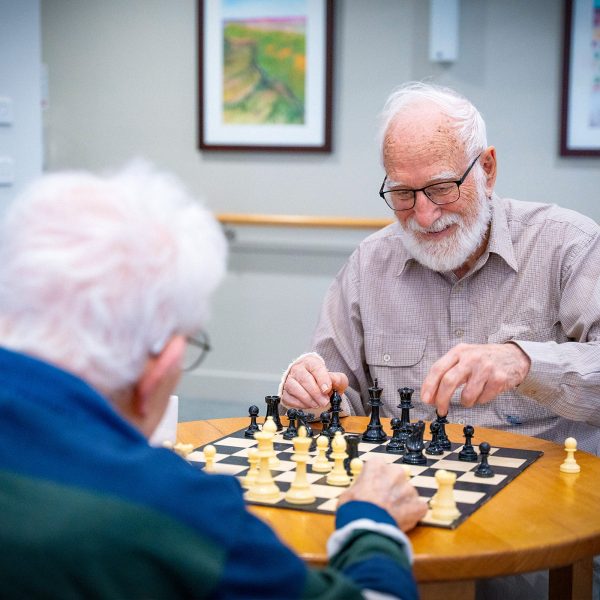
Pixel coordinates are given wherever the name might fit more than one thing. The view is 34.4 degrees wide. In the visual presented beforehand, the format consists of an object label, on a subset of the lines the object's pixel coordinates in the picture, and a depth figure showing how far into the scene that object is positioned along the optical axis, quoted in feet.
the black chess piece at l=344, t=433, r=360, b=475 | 6.57
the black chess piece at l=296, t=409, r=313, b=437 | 7.93
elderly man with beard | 8.65
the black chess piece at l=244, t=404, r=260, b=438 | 7.77
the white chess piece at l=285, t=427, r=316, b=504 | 6.00
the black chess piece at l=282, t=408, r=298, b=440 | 7.75
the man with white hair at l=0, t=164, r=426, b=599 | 3.52
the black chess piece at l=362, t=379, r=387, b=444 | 7.69
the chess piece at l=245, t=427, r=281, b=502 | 6.08
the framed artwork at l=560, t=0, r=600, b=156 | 16.94
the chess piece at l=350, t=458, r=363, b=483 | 6.07
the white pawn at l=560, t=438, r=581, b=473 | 6.96
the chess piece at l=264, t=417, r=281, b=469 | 6.79
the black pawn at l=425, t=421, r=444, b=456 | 7.32
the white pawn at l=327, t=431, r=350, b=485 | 6.41
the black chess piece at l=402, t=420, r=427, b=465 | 6.98
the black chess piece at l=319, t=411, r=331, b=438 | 7.96
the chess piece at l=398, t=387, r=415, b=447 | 7.48
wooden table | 5.19
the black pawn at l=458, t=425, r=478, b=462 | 7.11
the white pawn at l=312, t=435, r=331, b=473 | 6.73
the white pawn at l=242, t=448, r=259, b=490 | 6.26
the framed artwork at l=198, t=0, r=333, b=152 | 18.57
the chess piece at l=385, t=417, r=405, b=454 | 7.33
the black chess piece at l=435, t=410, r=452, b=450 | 7.43
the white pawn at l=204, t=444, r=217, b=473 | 6.70
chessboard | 6.00
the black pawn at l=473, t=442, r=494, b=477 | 6.64
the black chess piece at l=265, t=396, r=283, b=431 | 8.15
